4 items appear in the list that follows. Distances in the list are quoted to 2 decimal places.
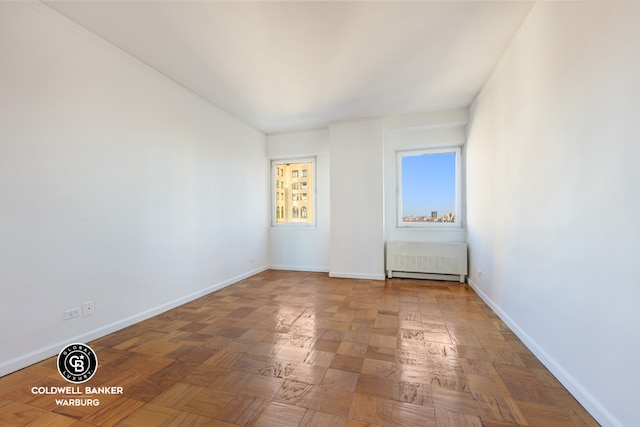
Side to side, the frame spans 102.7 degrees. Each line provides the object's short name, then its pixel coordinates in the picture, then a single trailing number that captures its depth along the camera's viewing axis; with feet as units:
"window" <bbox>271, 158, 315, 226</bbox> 17.40
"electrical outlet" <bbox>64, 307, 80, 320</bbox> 6.95
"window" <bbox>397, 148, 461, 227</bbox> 14.97
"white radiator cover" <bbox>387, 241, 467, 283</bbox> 13.73
